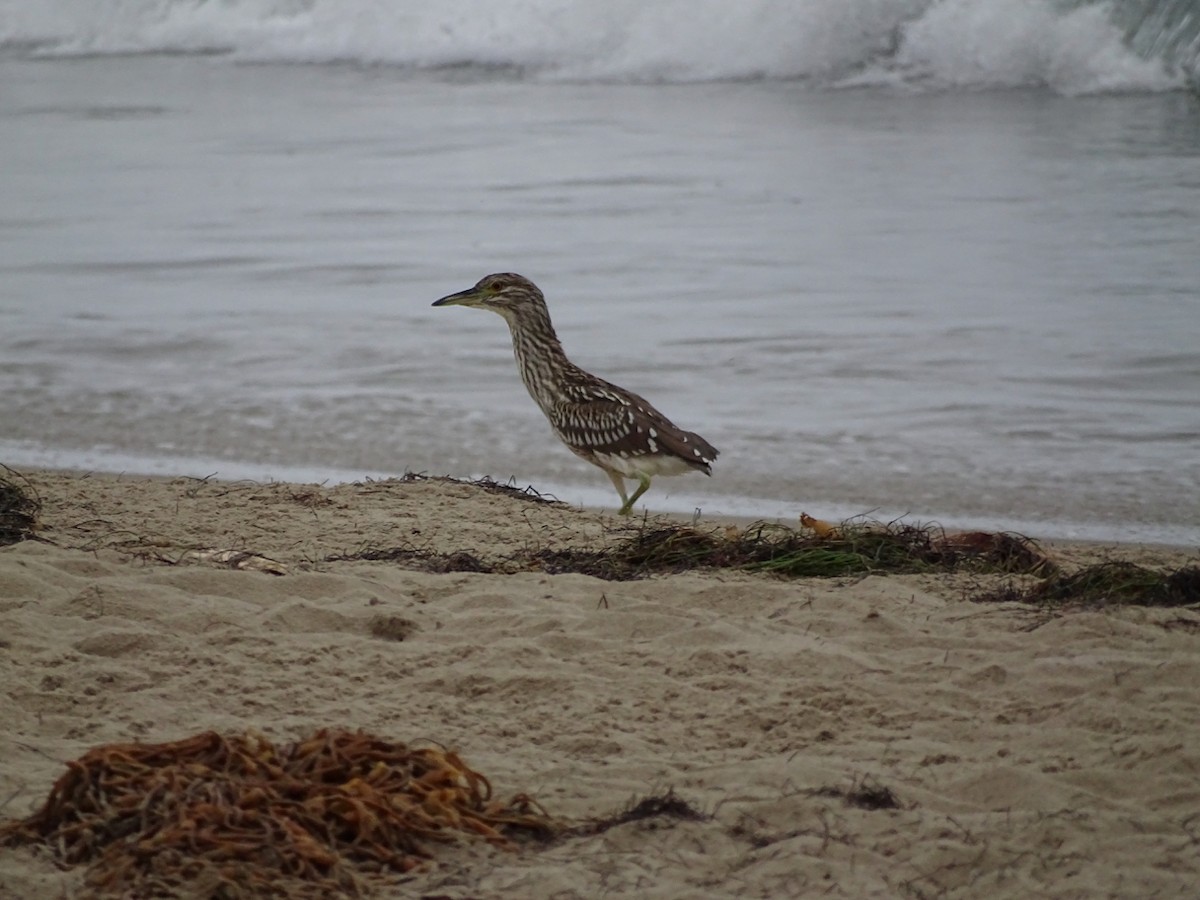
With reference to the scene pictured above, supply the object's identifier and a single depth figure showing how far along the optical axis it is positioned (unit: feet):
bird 49.26
